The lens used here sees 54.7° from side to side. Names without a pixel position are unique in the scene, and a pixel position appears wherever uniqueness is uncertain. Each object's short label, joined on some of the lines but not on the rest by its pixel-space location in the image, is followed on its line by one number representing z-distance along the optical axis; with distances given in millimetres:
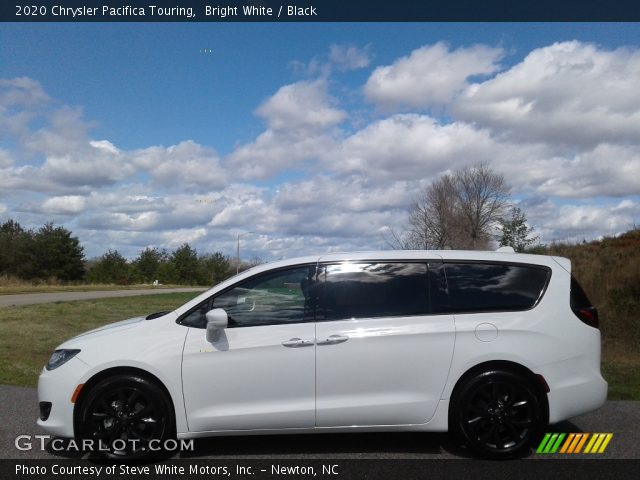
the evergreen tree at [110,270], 77875
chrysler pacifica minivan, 4949
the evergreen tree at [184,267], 80375
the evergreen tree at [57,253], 69000
